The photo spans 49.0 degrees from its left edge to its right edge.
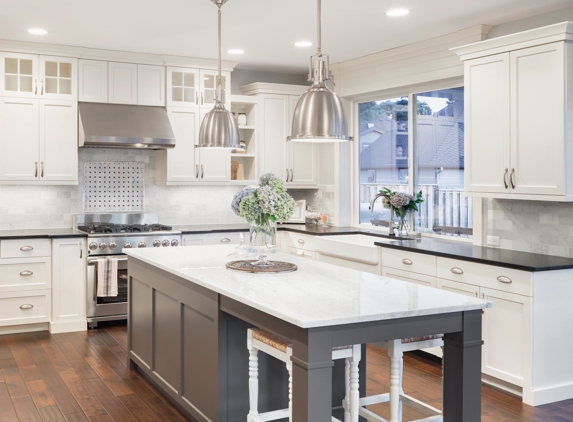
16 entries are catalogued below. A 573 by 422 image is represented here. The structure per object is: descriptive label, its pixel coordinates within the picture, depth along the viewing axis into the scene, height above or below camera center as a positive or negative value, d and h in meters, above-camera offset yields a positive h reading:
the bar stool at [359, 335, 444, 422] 2.94 -0.75
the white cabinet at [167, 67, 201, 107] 6.53 +1.27
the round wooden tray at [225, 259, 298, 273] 3.60 -0.35
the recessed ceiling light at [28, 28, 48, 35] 5.33 +1.51
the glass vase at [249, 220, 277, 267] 3.68 -0.19
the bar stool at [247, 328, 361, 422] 2.78 -0.70
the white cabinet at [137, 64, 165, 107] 6.38 +1.25
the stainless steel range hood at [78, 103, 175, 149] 5.94 +0.78
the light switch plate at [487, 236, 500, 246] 4.98 -0.26
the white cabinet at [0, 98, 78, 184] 5.85 +0.63
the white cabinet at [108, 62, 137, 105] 6.26 +1.25
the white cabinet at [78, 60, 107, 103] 6.13 +1.24
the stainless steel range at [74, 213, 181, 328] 5.90 -0.38
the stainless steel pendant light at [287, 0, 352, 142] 2.88 +0.43
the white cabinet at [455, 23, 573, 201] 4.08 +0.64
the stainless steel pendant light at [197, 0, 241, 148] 4.04 +0.51
